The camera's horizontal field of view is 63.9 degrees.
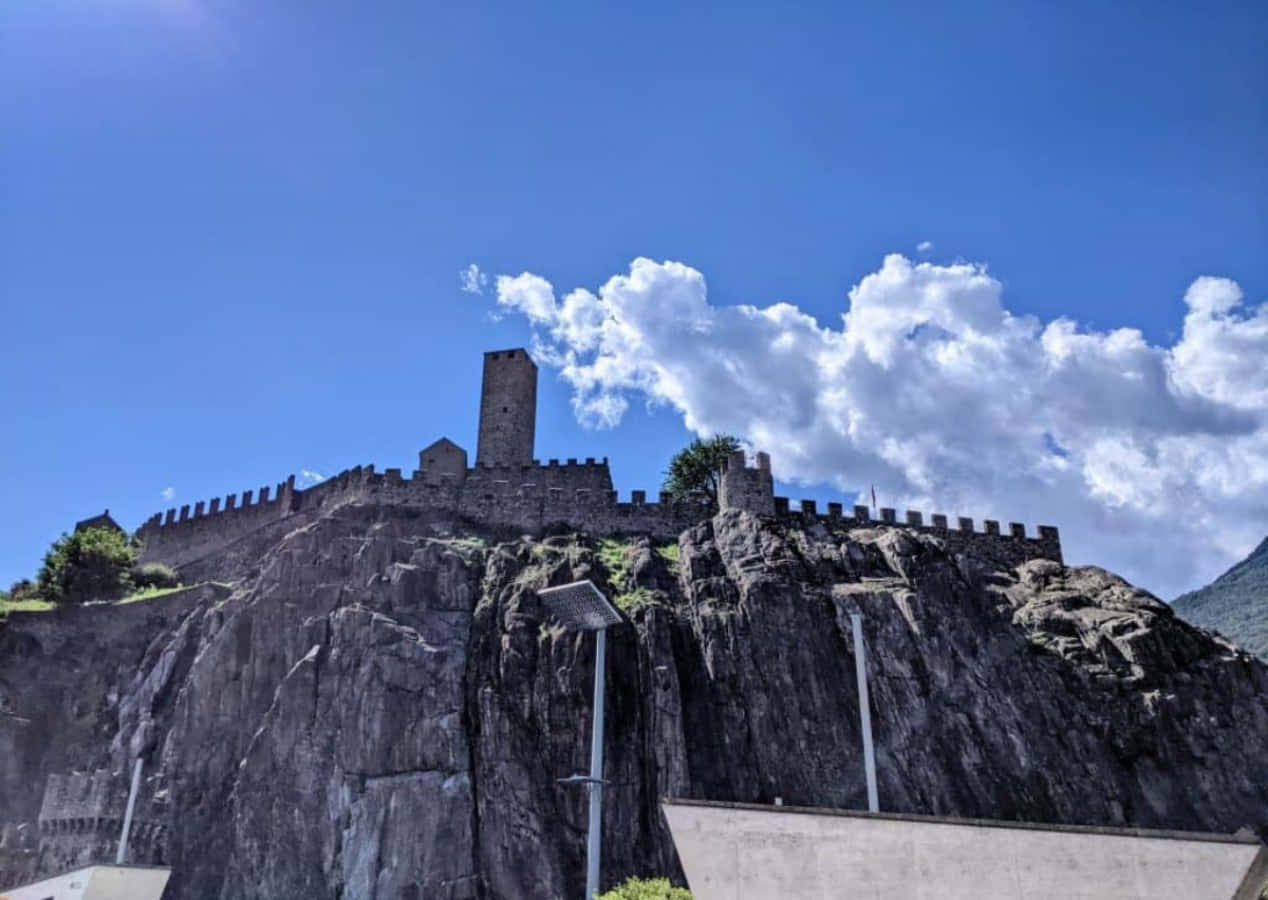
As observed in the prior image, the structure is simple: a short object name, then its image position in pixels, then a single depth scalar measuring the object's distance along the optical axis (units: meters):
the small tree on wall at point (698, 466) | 64.50
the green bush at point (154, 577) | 61.59
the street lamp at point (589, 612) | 23.91
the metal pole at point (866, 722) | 25.70
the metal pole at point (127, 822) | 37.88
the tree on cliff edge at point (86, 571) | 58.72
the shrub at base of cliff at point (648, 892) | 24.48
